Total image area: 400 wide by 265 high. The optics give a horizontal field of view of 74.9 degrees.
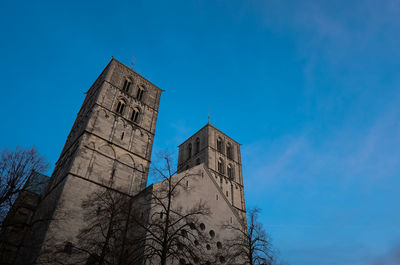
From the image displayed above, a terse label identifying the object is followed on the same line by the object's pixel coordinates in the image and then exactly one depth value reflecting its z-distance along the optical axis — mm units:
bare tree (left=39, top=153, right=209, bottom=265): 16578
